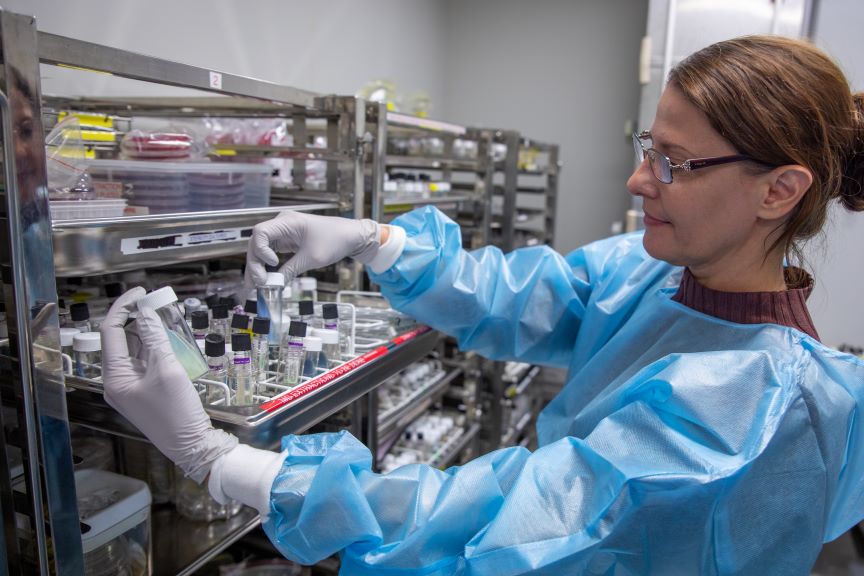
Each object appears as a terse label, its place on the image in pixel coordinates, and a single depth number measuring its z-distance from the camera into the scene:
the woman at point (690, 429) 0.84
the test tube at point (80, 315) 1.10
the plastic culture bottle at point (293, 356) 1.13
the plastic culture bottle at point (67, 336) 1.05
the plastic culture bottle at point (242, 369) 1.03
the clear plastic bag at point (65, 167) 1.10
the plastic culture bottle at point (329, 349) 1.19
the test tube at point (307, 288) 1.54
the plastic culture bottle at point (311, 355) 1.13
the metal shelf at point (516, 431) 3.27
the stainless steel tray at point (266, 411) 0.95
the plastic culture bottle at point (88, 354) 1.02
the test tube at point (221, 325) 1.22
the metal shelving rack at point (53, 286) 0.79
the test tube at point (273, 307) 1.24
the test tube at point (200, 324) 1.16
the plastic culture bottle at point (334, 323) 1.28
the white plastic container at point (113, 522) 1.11
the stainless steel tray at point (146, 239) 0.92
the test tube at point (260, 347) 1.11
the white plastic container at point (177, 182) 1.24
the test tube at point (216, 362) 1.02
